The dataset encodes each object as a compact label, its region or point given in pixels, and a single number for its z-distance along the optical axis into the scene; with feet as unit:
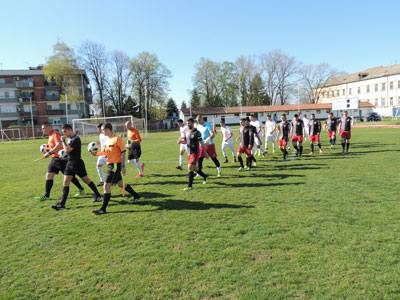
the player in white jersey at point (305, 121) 55.25
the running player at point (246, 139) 33.68
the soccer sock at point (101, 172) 28.18
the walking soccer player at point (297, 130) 42.91
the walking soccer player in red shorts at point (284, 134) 41.37
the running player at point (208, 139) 31.37
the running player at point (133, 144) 32.22
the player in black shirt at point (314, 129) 47.03
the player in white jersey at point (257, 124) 43.69
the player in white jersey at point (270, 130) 47.34
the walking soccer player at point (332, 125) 49.10
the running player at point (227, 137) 39.10
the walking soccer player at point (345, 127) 44.05
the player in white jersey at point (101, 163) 27.81
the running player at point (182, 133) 36.04
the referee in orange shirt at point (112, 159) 19.77
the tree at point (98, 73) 200.73
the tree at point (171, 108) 245.45
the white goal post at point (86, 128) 101.09
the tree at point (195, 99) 245.65
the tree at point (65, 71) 168.25
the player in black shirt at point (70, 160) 21.23
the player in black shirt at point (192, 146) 25.63
